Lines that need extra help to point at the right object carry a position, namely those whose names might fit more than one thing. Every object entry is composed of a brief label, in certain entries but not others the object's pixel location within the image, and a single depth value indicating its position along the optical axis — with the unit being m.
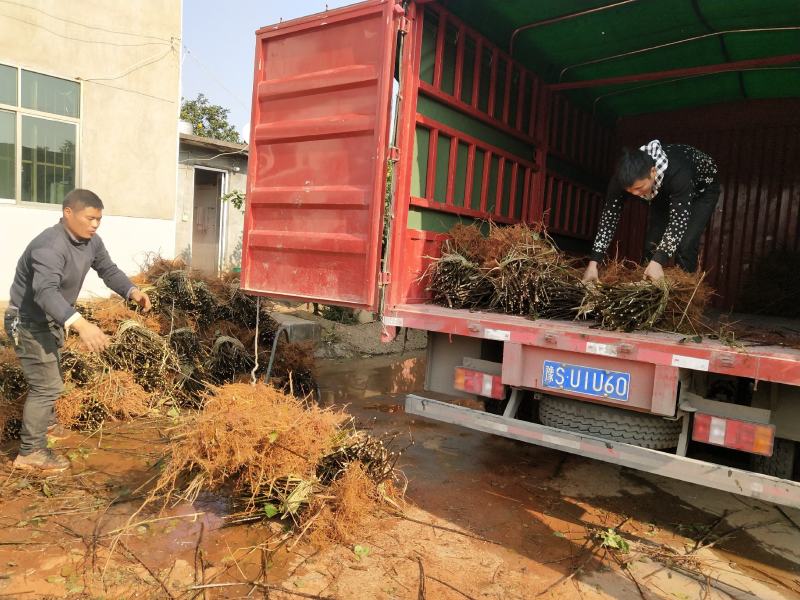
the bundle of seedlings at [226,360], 4.93
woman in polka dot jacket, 3.60
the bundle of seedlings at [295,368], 5.18
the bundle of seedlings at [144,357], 4.48
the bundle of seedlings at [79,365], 4.26
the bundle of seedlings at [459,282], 3.71
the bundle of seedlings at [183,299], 5.14
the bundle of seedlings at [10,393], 3.92
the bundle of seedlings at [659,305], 2.92
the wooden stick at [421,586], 2.37
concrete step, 6.75
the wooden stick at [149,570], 2.30
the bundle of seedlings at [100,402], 4.17
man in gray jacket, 3.40
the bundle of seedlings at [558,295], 3.35
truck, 2.67
